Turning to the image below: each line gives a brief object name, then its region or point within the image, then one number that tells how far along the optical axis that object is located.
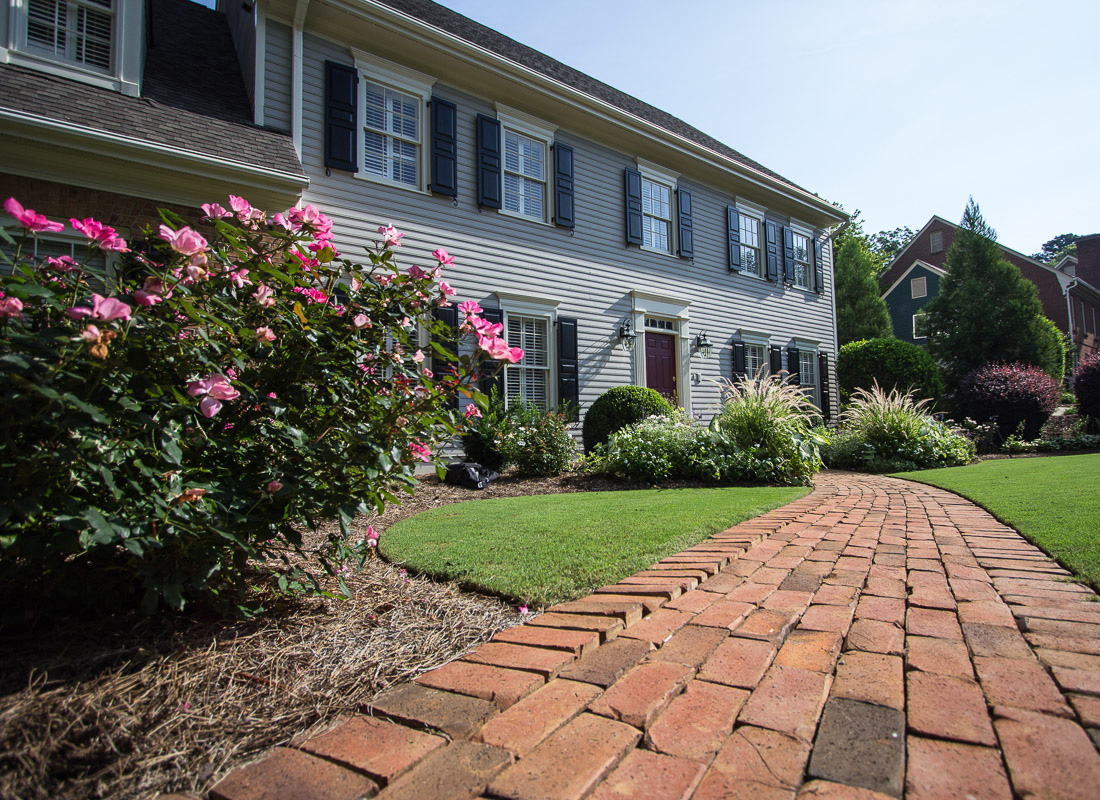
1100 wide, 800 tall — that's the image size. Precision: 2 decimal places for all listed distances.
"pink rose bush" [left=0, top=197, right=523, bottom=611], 1.28
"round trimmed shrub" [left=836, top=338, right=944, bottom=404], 13.68
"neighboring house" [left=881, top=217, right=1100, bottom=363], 24.80
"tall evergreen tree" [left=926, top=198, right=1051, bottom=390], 16.53
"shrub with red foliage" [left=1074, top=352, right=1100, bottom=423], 12.51
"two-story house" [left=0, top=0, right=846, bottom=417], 5.81
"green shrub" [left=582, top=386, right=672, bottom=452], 8.24
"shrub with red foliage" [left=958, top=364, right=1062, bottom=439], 12.25
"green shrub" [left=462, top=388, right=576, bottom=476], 7.27
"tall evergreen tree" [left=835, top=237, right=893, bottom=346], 22.98
